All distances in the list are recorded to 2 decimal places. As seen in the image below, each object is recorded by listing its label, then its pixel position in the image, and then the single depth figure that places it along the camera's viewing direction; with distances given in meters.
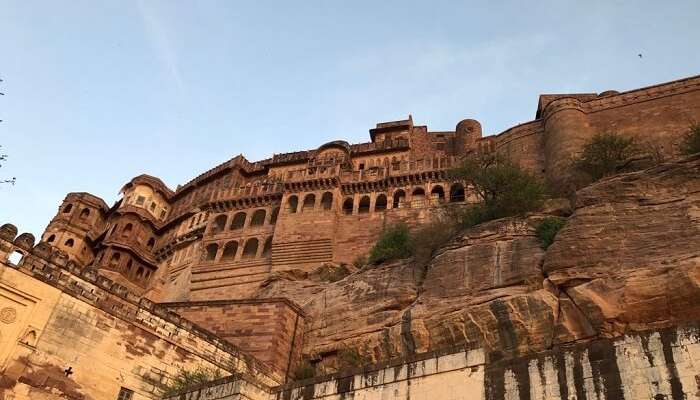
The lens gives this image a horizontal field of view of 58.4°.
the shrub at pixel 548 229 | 19.72
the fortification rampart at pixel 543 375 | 9.02
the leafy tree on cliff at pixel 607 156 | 26.70
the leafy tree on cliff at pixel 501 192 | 23.72
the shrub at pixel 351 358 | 19.31
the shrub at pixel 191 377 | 17.92
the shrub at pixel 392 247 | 24.39
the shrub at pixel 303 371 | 20.80
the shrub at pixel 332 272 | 28.84
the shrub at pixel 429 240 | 22.77
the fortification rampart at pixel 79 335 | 16.16
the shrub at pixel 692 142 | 24.12
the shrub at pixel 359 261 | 30.92
